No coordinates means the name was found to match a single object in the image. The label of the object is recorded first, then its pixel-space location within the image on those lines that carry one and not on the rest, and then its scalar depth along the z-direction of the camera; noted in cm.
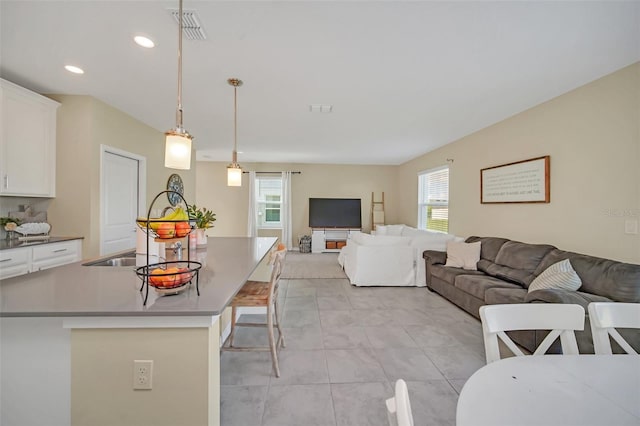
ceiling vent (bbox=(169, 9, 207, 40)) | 179
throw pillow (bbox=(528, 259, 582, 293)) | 240
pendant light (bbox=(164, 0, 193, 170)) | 159
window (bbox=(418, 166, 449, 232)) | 573
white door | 356
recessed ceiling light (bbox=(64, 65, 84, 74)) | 254
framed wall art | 330
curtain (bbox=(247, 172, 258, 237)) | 780
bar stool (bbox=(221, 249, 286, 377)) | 204
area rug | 504
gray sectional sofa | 212
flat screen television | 789
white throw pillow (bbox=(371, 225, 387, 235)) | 700
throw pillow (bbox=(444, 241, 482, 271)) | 380
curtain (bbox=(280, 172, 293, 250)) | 789
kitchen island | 110
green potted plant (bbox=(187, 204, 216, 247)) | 260
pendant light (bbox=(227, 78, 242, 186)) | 314
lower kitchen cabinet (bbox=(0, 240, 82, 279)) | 240
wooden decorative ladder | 804
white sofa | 432
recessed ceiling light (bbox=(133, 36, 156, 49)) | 207
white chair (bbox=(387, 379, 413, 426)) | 60
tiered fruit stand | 118
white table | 73
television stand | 767
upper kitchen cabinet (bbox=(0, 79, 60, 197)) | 265
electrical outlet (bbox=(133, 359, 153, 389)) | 111
